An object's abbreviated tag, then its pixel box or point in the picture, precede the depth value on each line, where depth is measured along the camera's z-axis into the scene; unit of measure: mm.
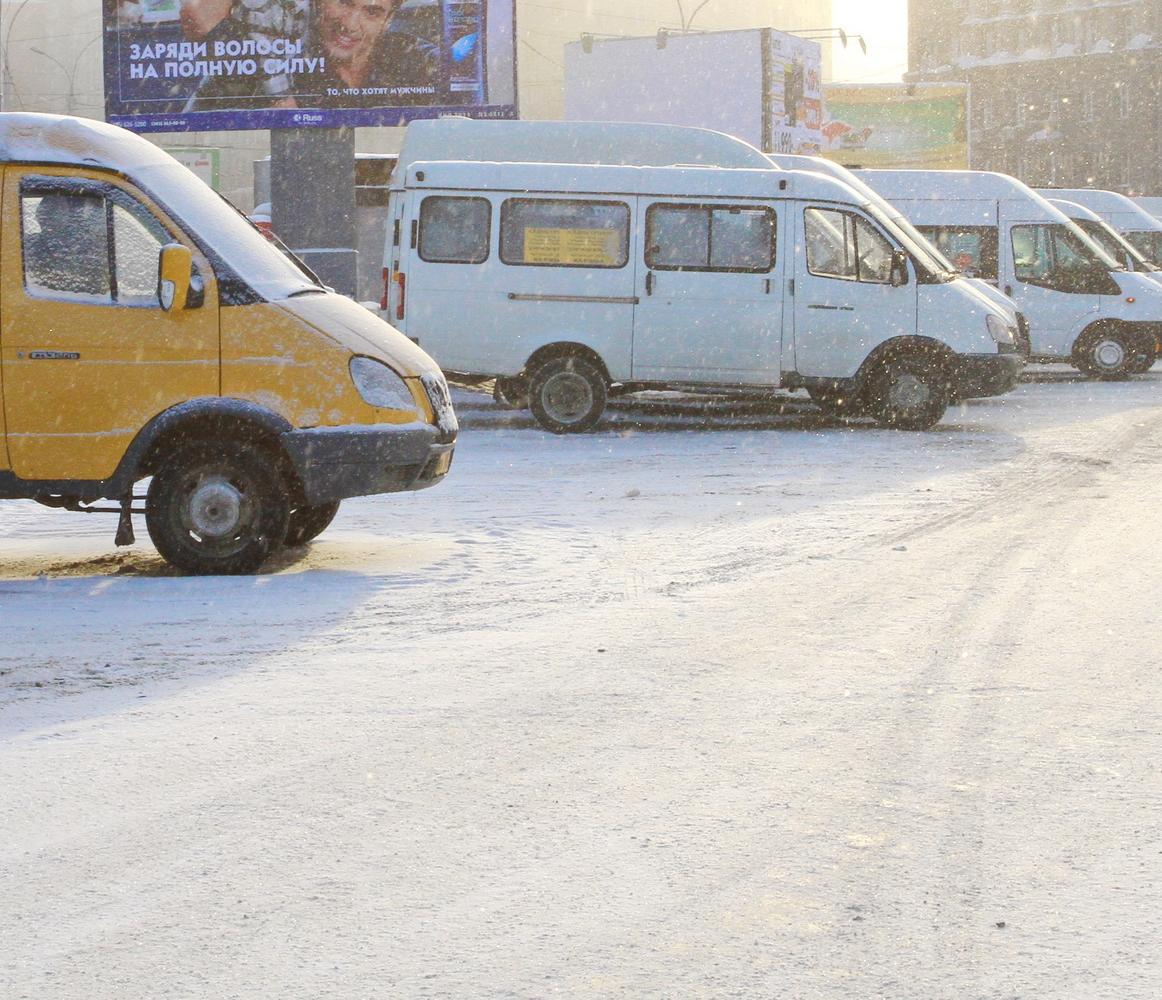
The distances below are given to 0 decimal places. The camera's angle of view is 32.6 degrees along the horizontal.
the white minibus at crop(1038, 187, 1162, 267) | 30234
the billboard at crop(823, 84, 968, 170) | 60469
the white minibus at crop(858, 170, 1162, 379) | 23938
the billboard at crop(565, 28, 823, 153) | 41906
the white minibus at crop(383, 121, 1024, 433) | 17438
